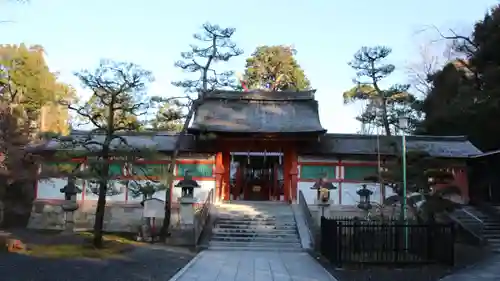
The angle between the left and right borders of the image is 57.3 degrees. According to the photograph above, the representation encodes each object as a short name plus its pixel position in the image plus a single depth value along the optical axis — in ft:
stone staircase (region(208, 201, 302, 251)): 53.31
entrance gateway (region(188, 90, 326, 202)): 71.31
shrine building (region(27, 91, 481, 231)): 70.54
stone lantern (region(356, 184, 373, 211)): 62.18
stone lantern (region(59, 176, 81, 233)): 58.08
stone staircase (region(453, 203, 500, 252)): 57.31
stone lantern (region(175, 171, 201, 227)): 54.80
